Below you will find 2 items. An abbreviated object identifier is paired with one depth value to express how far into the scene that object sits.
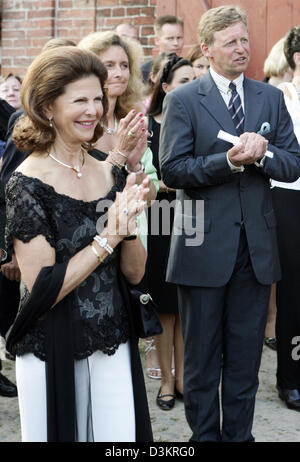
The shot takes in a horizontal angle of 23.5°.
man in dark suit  3.51
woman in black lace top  2.38
